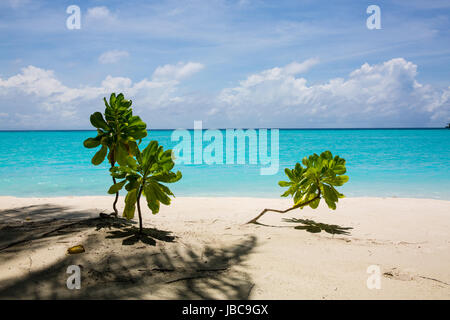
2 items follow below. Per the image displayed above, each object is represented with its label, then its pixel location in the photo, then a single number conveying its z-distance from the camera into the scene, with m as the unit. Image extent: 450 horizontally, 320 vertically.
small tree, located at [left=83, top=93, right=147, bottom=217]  3.34
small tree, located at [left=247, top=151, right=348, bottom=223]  3.97
